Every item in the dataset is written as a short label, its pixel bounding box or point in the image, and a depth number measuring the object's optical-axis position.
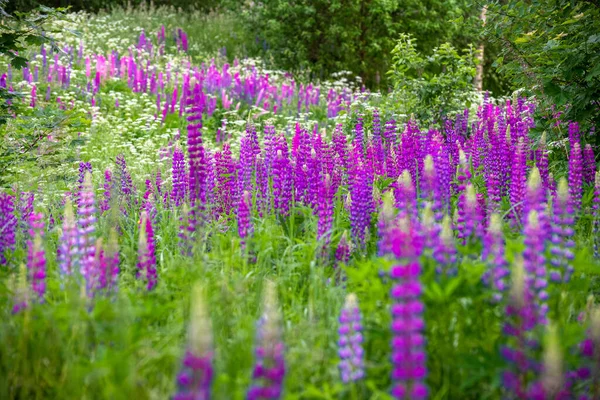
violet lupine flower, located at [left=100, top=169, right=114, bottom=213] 4.86
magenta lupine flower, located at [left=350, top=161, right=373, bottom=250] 3.76
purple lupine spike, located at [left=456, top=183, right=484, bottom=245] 2.82
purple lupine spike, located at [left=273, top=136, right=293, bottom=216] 4.47
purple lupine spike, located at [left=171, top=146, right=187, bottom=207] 4.62
